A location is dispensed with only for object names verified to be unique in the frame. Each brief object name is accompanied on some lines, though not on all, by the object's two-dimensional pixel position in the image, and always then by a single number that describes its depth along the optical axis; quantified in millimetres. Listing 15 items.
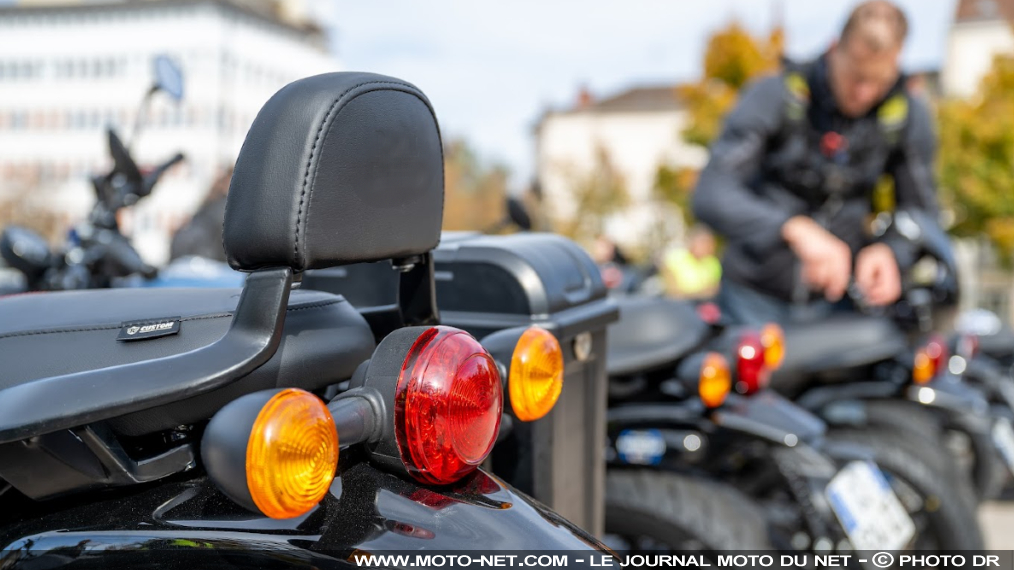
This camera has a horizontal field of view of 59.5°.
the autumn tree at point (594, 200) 33406
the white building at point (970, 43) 35906
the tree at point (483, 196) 30884
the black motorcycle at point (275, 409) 1013
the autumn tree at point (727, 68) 18109
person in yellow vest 8219
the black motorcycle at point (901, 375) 3064
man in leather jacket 3191
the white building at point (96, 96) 30406
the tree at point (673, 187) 21344
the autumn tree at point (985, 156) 17688
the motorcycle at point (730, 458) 2182
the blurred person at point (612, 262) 7359
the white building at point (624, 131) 53562
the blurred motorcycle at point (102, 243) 2680
